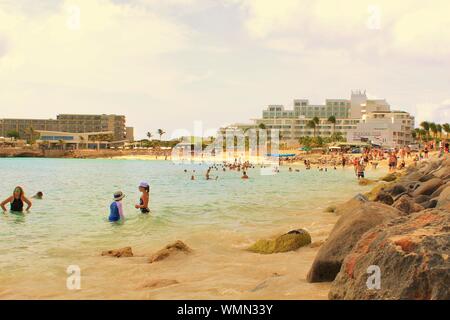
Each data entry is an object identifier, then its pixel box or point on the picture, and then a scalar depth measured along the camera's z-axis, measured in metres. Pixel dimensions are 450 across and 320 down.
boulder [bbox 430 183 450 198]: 13.54
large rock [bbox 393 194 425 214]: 10.62
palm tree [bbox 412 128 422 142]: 132.98
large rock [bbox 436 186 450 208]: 10.27
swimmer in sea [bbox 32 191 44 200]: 25.81
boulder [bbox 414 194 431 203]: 13.24
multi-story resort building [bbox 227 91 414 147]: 131.38
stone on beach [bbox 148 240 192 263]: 9.85
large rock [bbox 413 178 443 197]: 15.38
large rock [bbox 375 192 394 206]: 13.76
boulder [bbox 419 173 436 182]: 20.64
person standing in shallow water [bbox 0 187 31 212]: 18.72
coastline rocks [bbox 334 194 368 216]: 13.47
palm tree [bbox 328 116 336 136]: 139.75
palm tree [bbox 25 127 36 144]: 179.25
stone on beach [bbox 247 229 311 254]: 10.21
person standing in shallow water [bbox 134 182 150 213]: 18.51
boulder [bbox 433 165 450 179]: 18.43
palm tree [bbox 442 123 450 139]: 133.38
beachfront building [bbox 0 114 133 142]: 196.00
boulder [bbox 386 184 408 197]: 17.90
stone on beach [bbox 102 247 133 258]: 10.48
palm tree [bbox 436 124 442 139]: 133.90
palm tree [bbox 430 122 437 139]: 130.88
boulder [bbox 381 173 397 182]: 36.69
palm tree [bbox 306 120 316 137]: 138.12
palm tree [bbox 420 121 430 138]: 130.38
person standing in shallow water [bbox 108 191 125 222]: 16.56
